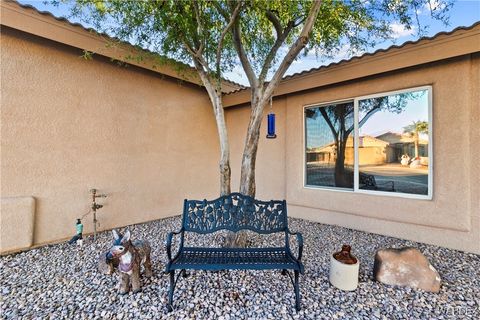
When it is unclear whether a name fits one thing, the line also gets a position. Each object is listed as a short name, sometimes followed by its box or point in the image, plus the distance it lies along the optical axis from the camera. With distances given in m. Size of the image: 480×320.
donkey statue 2.44
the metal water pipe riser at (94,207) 4.13
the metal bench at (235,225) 2.49
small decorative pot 2.54
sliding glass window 3.93
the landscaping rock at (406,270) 2.57
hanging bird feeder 4.14
